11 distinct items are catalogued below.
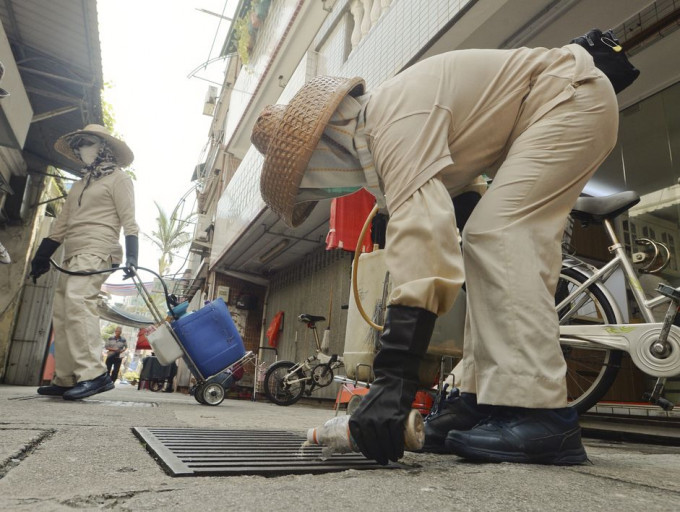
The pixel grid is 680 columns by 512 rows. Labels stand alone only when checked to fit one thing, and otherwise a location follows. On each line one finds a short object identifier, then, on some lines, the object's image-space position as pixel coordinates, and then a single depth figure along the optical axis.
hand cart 4.37
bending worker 1.14
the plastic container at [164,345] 4.29
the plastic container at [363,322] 2.89
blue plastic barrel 4.50
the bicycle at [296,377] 6.41
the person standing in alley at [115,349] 13.15
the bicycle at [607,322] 2.31
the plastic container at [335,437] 1.08
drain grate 1.00
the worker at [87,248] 3.56
